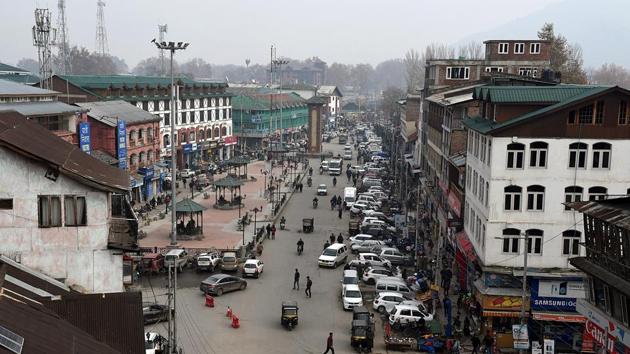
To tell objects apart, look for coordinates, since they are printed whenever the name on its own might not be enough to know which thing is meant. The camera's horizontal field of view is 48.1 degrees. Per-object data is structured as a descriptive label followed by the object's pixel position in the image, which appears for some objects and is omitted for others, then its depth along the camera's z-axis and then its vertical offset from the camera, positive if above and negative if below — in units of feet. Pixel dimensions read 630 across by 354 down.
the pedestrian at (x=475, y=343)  100.69 -36.68
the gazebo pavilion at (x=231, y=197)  207.89 -36.33
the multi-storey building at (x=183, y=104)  255.70 -10.20
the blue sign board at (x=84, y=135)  169.68 -13.55
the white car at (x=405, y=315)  112.16 -36.47
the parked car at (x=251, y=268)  140.46 -36.94
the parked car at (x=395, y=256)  154.51 -37.54
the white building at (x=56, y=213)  72.49 -14.14
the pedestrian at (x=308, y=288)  127.85 -36.85
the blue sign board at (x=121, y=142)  197.47 -17.57
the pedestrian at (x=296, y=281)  132.87 -37.09
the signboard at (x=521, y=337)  90.43 -31.97
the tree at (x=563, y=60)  300.73 +12.19
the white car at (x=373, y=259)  148.15 -37.18
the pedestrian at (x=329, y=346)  97.45 -36.03
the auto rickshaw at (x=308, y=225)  188.85 -37.81
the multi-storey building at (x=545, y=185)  106.22 -14.81
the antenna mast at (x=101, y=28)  606.96 +44.54
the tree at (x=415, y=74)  539.86 +9.02
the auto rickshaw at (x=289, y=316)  109.91 -36.06
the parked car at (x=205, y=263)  143.95 -36.83
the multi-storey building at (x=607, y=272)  67.51 -18.52
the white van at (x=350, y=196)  226.54 -36.39
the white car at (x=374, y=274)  138.21 -37.23
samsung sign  107.76 -31.16
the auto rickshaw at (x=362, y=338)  101.40 -36.37
